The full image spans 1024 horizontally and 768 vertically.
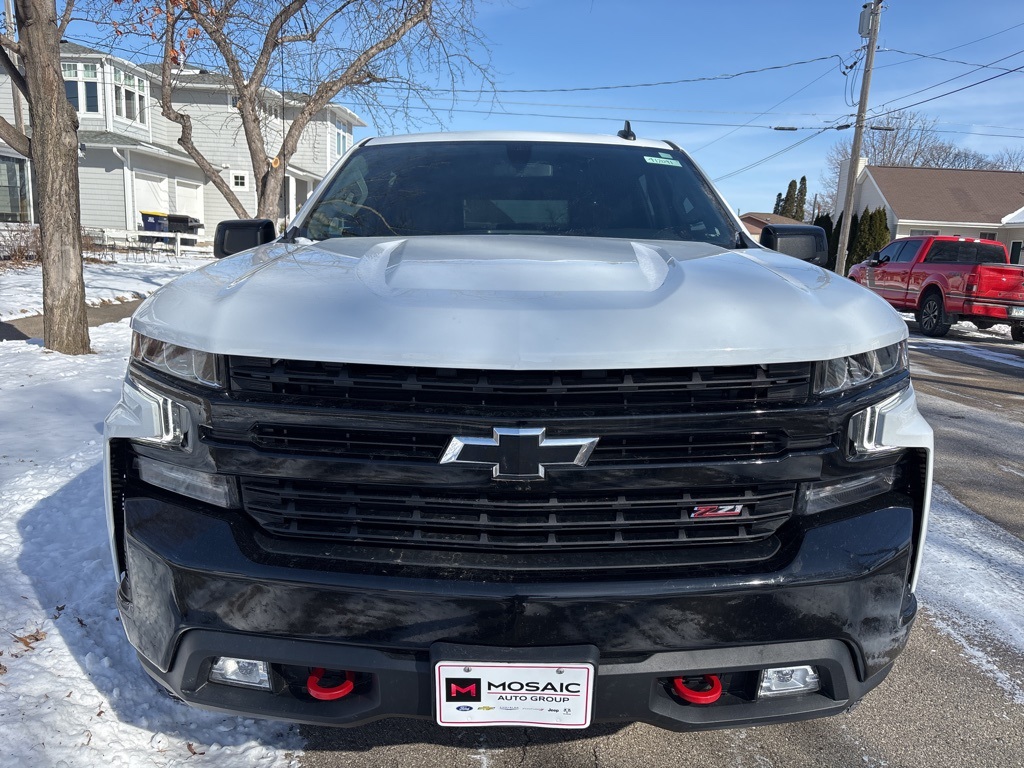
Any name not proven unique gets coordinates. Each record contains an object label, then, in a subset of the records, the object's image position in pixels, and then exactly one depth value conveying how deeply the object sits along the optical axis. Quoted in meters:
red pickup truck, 13.38
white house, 35.59
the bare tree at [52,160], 6.93
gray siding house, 27.22
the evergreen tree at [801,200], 71.71
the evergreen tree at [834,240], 31.77
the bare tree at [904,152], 63.03
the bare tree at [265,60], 10.67
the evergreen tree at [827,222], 34.13
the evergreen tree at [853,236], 31.09
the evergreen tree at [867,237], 30.20
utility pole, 21.84
